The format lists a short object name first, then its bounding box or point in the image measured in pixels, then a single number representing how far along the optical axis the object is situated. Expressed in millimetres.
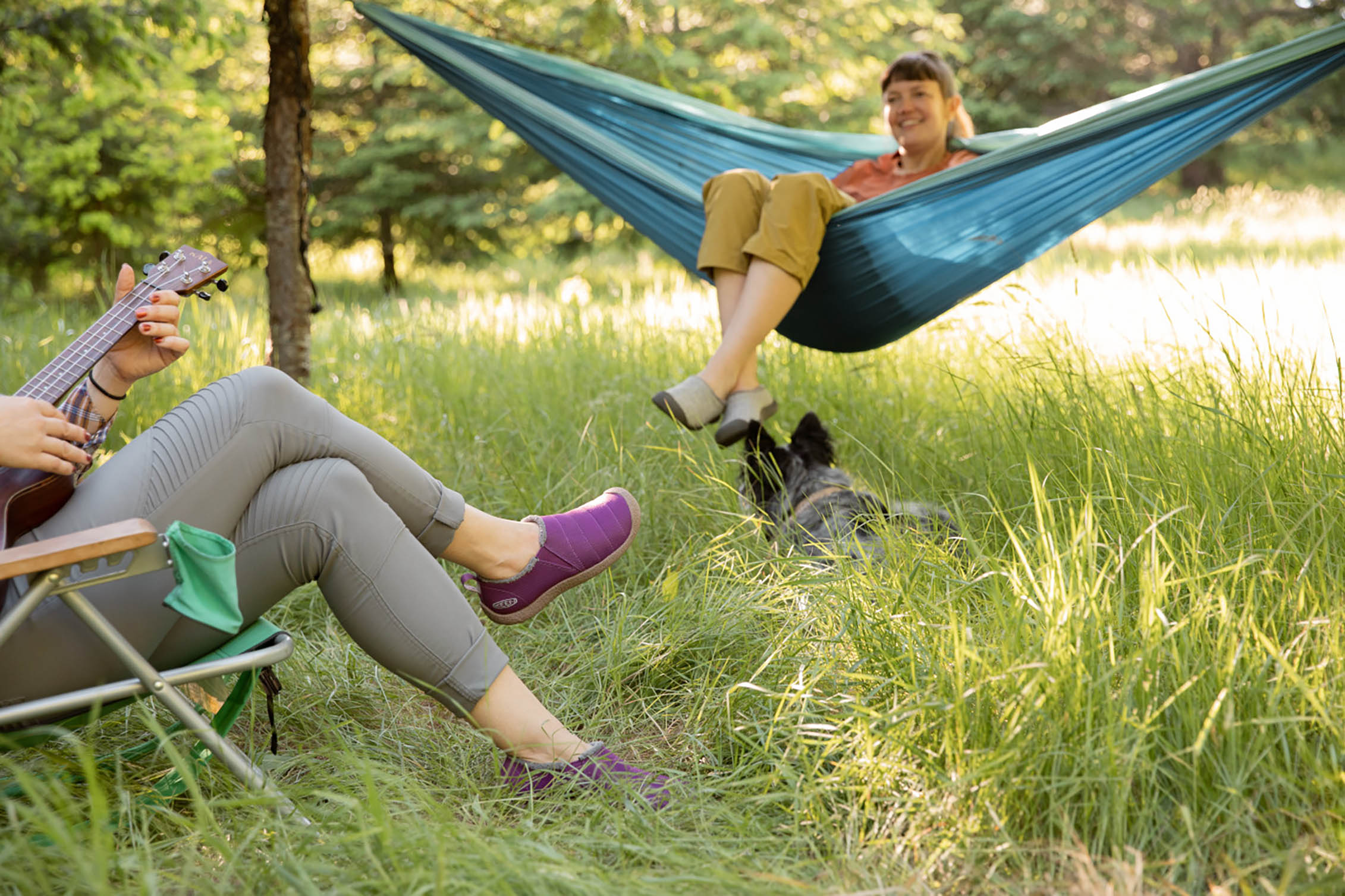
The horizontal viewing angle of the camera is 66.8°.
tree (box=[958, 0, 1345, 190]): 12453
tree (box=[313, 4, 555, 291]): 8125
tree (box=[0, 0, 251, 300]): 6582
